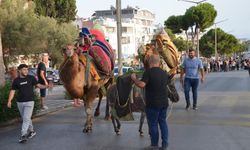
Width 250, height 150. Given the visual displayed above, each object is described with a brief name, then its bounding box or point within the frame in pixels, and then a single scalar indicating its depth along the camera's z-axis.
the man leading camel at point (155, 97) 8.27
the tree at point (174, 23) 68.69
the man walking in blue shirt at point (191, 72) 14.68
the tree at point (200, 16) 65.25
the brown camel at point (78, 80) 10.73
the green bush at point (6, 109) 12.22
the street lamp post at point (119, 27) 21.75
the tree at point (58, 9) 53.00
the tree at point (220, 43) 92.44
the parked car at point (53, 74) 38.16
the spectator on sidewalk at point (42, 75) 15.02
